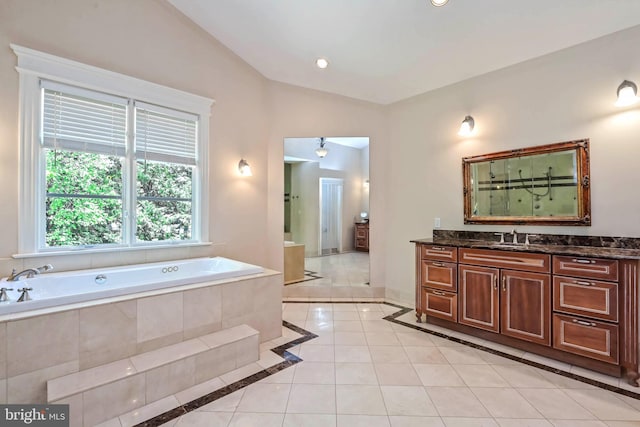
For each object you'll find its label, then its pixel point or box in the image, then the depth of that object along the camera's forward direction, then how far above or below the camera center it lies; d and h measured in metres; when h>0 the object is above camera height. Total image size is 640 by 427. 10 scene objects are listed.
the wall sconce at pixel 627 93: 2.27 +0.99
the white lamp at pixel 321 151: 6.70 +1.55
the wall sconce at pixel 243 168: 3.77 +0.65
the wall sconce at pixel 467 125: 3.23 +1.03
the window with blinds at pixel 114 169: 2.55 +0.49
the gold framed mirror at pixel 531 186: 2.59 +0.32
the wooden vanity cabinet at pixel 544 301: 2.08 -0.70
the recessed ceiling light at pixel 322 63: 3.42 +1.84
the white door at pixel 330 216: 7.58 +0.04
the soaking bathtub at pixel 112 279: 1.86 -0.53
